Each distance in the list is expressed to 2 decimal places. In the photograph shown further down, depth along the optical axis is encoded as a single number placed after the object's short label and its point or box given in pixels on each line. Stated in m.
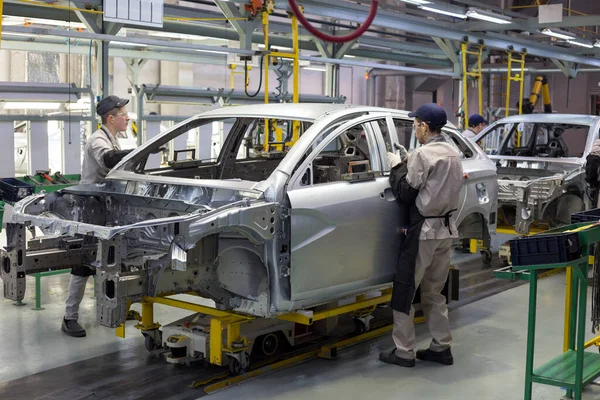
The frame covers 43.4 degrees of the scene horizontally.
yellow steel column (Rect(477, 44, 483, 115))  11.87
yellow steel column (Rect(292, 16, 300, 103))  8.30
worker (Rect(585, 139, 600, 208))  8.14
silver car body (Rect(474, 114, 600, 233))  8.35
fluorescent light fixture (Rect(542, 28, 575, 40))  12.67
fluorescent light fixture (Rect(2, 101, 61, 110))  8.79
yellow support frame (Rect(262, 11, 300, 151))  8.18
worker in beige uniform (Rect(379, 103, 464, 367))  5.09
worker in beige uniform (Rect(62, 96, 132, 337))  5.89
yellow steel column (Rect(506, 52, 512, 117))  12.43
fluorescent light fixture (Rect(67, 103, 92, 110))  12.20
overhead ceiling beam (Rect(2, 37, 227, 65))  12.35
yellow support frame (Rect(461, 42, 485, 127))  11.52
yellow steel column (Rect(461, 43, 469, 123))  11.49
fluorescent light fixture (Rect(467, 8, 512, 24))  10.58
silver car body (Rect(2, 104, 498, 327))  4.36
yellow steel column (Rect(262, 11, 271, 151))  8.18
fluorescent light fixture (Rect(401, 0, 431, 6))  9.41
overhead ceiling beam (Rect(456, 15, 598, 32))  11.79
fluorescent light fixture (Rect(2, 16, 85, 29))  12.14
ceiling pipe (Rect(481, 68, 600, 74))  14.85
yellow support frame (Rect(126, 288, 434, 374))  4.91
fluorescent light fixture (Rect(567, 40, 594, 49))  13.79
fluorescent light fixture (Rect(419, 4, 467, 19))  10.04
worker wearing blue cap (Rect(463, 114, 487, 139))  10.44
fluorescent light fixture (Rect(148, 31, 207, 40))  13.42
